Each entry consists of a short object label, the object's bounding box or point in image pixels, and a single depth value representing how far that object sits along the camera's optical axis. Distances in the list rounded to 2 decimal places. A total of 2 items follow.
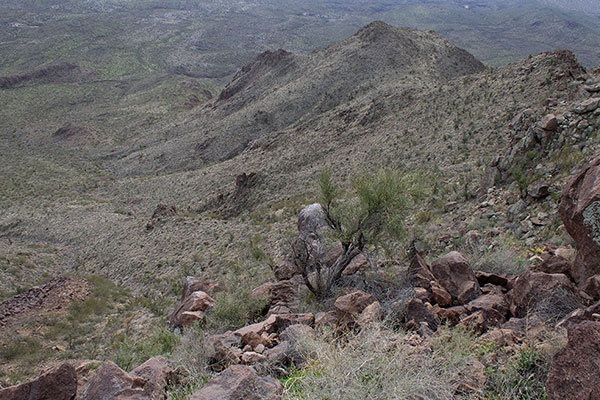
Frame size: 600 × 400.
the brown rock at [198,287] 9.71
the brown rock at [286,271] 9.13
